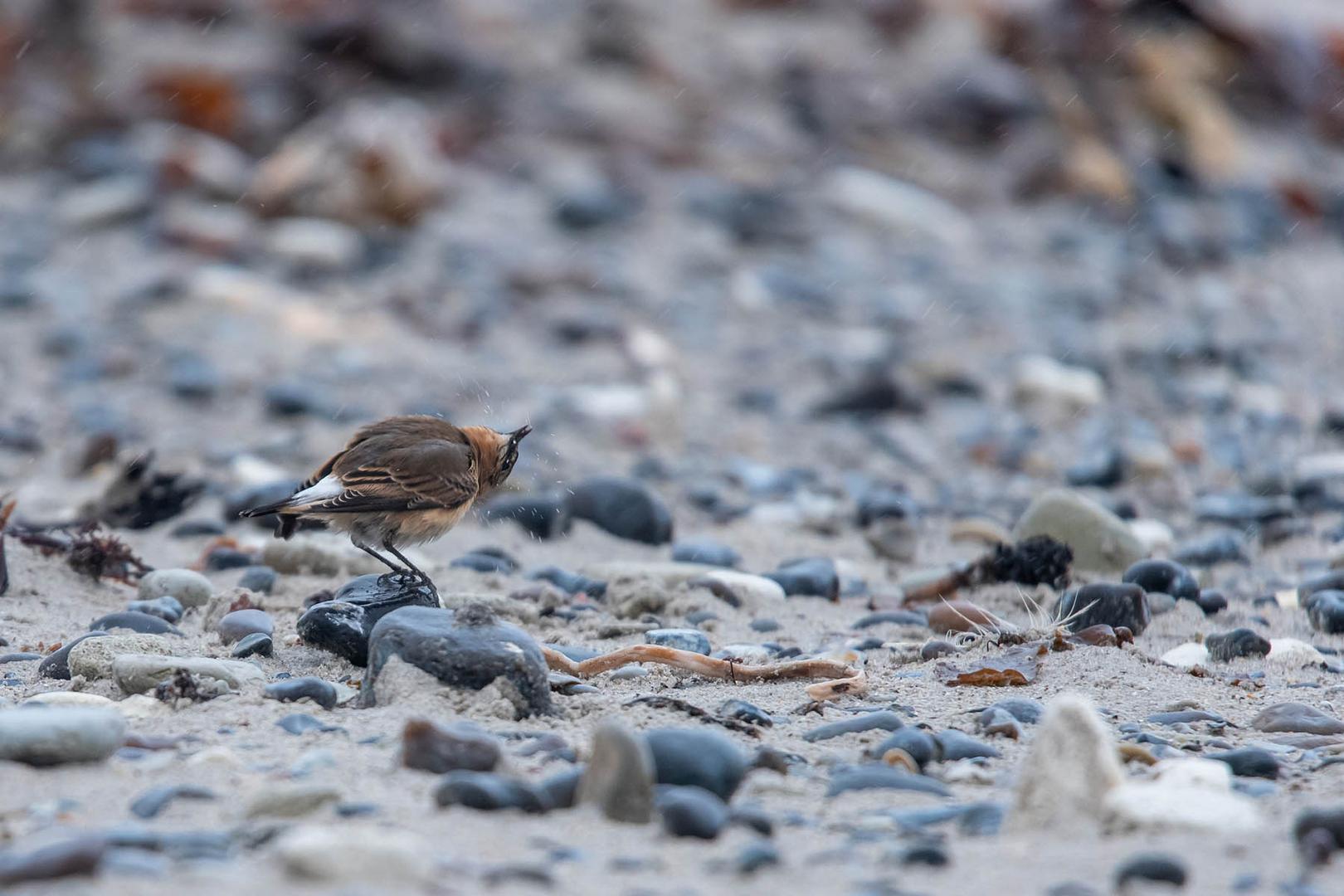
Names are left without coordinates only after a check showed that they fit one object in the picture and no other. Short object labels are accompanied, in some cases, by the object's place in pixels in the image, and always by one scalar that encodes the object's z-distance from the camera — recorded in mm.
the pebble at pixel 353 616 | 8633
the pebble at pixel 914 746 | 7105
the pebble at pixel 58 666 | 8219
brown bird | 9781
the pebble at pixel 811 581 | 11477
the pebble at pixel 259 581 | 10641
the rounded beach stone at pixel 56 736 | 6352
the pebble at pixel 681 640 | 9406
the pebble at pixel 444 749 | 6477
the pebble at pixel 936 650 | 9336
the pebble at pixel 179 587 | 10133
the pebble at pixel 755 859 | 5531
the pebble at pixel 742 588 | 11008
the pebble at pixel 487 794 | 6027
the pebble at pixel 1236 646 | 9531
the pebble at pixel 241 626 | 9070
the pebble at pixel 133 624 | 9156
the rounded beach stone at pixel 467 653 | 7609
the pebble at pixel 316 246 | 20516
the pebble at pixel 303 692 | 7707
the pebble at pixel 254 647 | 8680
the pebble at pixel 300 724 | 7223
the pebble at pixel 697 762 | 6379
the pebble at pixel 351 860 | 5039
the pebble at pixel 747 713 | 7727
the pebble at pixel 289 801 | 5910
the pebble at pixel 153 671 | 7754
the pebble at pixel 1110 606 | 10023
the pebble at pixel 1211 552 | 12953
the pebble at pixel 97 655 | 8047
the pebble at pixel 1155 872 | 5336
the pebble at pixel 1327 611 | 10367
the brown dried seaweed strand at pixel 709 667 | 8672
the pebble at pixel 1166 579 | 11055
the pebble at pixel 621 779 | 6062
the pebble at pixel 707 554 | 12445
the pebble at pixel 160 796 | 5961
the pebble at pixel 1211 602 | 10875
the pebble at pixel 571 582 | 11133
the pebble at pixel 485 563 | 11906
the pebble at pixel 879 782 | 6637
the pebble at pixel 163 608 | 9648
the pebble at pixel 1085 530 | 11805
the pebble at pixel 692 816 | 5879
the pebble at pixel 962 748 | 7246
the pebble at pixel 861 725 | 7520
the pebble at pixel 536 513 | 13102
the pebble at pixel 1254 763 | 6992
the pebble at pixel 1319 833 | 5648
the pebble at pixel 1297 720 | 7785
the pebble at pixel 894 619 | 10594
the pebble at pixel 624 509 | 13164
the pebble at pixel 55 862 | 4937
